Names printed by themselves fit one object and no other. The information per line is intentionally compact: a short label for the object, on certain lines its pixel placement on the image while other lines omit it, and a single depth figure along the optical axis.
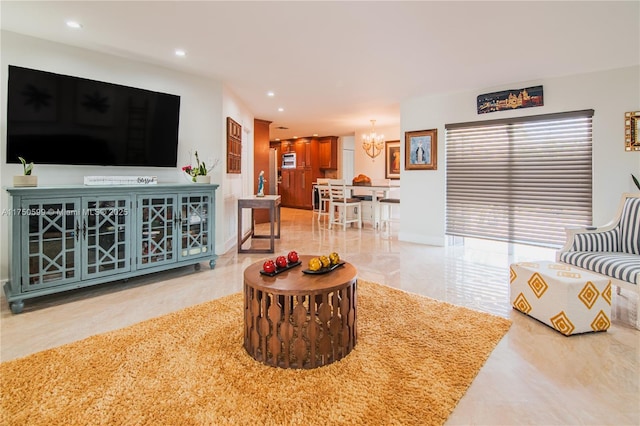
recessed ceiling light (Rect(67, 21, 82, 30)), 2.78
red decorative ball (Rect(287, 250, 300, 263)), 2.20
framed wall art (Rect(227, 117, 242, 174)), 4.81
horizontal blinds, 4.13
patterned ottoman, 2.18
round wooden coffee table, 1.77
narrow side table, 4.67
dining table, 6.63
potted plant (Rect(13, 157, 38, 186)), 2.60
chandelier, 7.48
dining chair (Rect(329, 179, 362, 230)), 6.82
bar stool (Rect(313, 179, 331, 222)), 7.73
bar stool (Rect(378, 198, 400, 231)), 6.79
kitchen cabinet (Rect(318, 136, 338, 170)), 9.95
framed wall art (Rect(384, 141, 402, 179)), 8.08
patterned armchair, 2.73
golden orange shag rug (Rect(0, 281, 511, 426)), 1.43
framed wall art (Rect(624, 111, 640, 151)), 3.69
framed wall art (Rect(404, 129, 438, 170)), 5.29
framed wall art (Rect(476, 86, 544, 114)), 4.27
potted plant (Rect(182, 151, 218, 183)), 3.84
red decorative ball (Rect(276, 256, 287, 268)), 2.10
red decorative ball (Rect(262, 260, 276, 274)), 1.99
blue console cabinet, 2.57
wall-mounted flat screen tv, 2.91
